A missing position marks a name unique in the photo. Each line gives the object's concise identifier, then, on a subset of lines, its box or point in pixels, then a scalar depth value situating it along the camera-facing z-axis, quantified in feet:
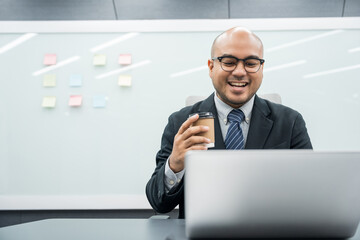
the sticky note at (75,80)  7.80
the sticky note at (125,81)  7.75
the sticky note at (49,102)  7.78
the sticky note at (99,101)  7.77
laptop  1.95
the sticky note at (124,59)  7.79
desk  2.46
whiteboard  7.60
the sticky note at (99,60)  7.80
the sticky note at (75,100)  7.73
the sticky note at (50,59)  7.86
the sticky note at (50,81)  7.83
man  4.43
